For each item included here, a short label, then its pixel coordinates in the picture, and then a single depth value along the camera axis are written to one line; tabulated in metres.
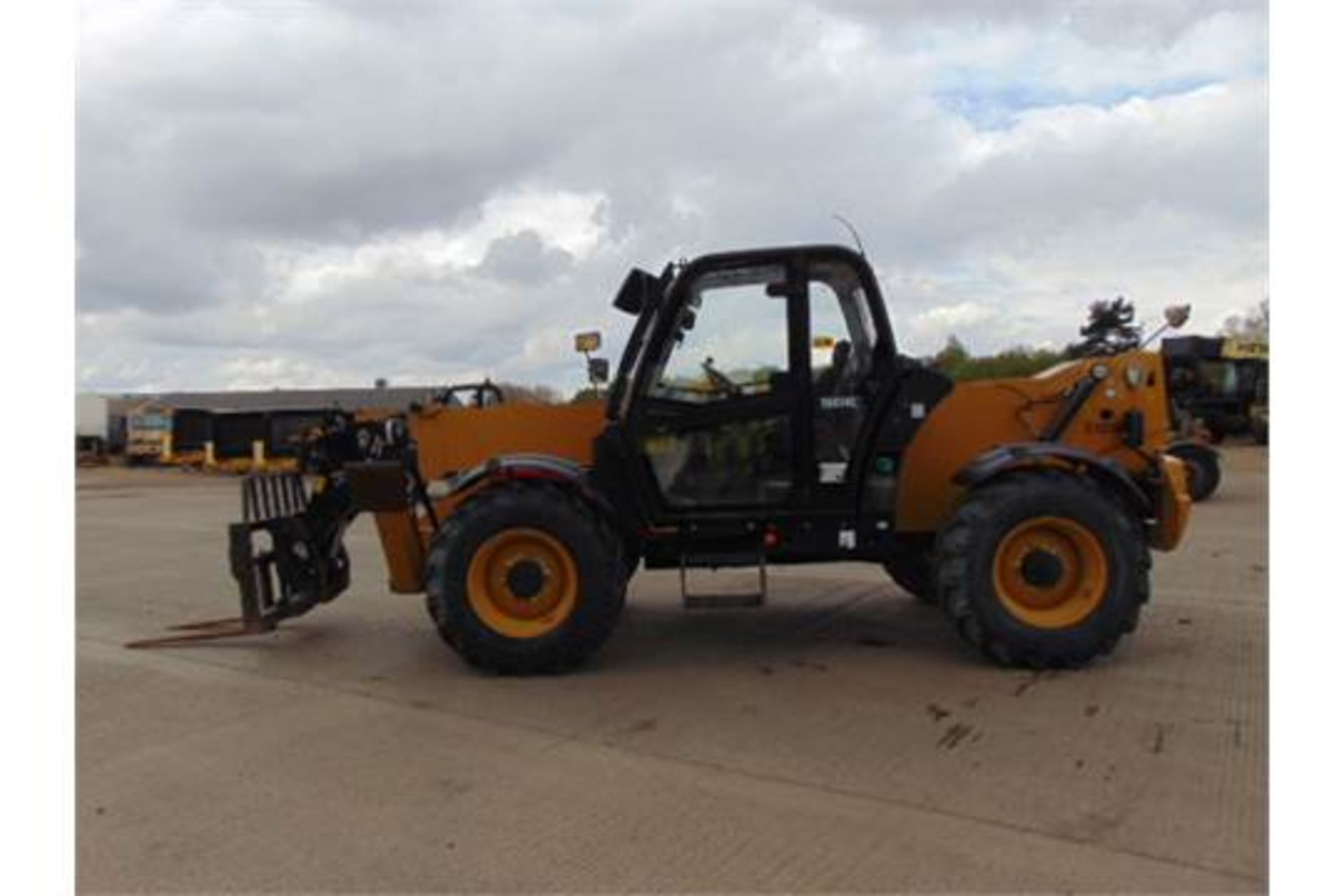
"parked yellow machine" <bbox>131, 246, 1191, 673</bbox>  5.32
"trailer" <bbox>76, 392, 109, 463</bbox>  39.94
